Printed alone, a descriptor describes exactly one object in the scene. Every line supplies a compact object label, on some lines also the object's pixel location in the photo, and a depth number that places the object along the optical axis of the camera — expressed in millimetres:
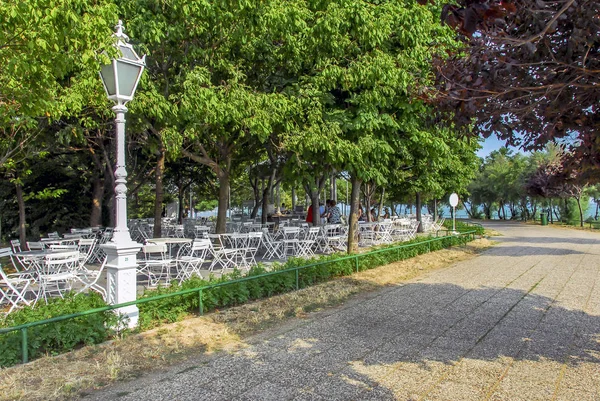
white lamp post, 5406
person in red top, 17181
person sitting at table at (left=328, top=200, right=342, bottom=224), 16669
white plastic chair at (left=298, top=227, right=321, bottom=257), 11328
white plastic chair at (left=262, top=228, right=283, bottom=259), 11569
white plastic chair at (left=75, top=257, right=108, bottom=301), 6443
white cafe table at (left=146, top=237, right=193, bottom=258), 9123
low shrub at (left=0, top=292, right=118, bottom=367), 4312
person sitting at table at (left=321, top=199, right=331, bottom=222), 17033
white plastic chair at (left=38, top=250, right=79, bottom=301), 6148
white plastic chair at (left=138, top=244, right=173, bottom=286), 7314
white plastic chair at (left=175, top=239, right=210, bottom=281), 7867
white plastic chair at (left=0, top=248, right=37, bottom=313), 5567
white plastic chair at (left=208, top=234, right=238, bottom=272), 8555
